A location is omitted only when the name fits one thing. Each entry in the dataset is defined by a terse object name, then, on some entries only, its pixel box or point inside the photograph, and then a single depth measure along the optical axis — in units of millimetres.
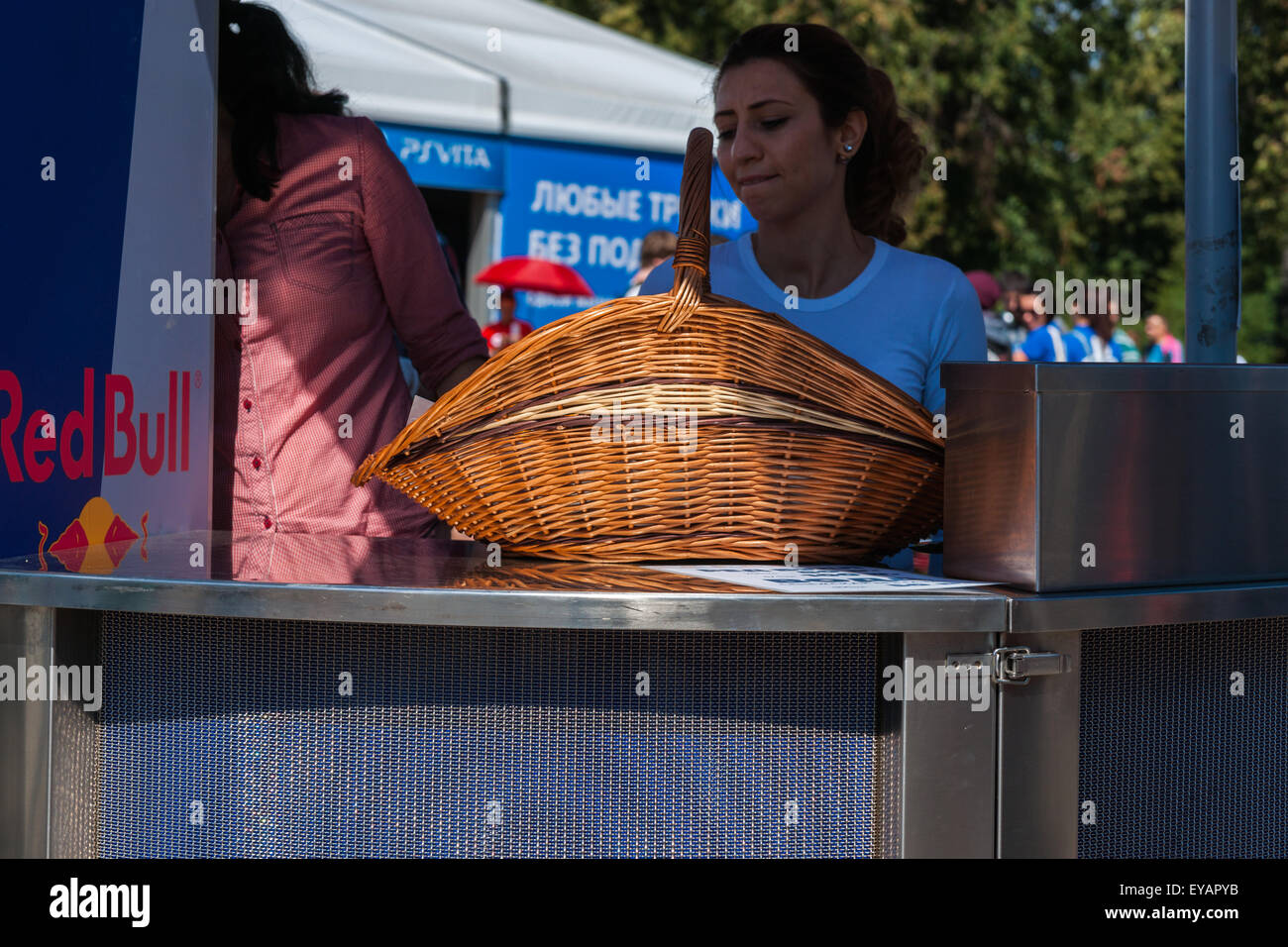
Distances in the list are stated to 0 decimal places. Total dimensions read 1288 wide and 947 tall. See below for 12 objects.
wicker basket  1543
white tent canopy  5863
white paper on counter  1434
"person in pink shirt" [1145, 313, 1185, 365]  10945
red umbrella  6820
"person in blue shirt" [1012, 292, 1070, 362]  7684
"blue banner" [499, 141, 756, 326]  6711
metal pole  2215
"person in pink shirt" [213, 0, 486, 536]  2318
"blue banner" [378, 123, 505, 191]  6113
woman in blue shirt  2533
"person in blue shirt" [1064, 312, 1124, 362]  7914
